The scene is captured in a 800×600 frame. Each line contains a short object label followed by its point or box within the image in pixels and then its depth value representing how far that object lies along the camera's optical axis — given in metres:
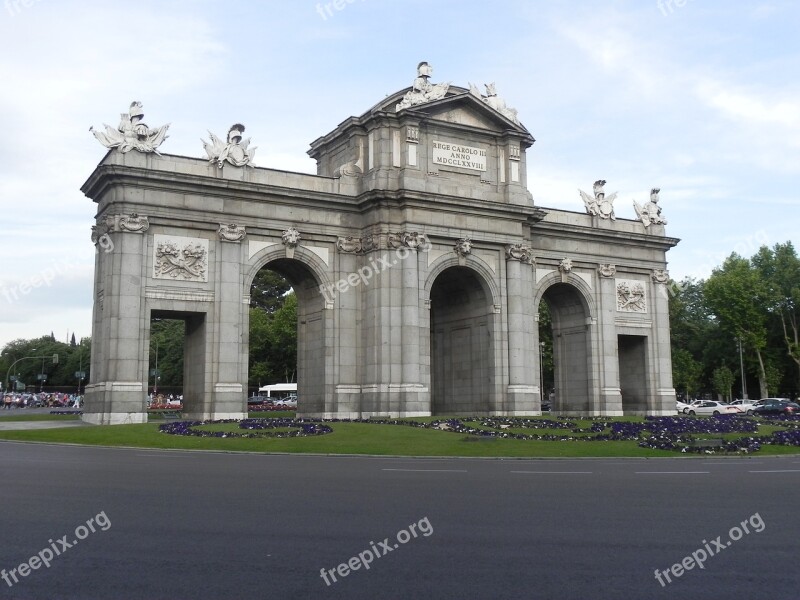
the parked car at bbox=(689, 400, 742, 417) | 79.50
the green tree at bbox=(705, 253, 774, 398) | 94.19
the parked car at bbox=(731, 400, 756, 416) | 82.62
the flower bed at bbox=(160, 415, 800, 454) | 32.81
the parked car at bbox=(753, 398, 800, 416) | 71.12
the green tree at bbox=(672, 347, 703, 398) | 107.00
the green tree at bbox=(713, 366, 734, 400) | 103.75
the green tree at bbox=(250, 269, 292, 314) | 118.25
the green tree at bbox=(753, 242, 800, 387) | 96.25
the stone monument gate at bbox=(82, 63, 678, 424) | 47.03
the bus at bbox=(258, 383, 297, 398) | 101.44
